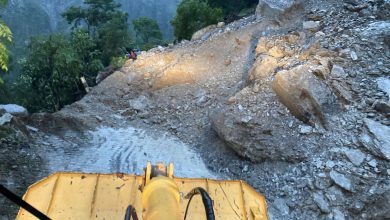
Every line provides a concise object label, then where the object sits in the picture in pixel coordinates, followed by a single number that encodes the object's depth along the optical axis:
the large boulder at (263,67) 9.62
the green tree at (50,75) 15.33
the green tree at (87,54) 16.55
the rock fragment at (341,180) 6.76
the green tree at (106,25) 19.67
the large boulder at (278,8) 11.89
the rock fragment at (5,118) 8.17
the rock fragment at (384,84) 7.76
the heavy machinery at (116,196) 3.82
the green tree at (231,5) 25.03
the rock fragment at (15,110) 9.69
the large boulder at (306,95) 7.98
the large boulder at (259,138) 7.80
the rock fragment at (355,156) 6.99
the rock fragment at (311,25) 10.51
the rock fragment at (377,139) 6.85
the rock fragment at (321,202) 6.76
